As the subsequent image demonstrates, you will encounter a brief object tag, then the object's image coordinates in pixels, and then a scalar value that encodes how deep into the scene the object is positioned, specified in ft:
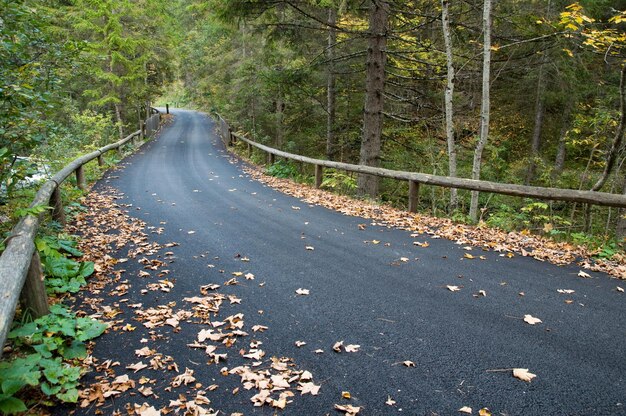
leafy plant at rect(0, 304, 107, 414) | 8.91
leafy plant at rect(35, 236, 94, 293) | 15.52
